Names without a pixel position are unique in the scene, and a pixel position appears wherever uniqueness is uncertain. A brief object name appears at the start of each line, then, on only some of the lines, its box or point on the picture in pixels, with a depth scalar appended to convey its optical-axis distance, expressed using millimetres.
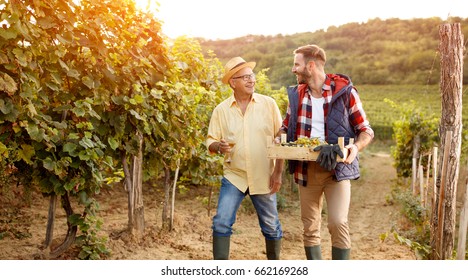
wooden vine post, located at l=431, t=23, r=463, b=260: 4410
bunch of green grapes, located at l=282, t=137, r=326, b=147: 3372
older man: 3781
